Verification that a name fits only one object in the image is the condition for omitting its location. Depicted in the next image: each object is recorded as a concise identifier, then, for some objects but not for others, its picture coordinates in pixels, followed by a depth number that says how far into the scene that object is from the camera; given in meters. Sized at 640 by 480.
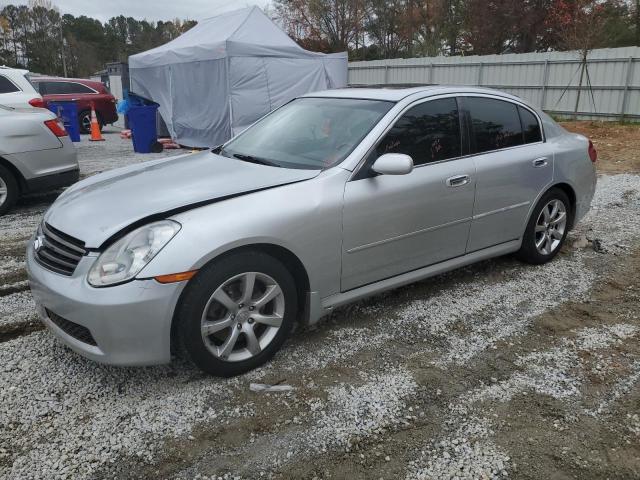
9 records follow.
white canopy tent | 11.87
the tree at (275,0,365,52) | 35.25
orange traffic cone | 14.59
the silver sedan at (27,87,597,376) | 2.66
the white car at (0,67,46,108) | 6.51
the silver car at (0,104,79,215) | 6.14
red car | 15.49
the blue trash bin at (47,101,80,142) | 13.42
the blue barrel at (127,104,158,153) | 11.83
